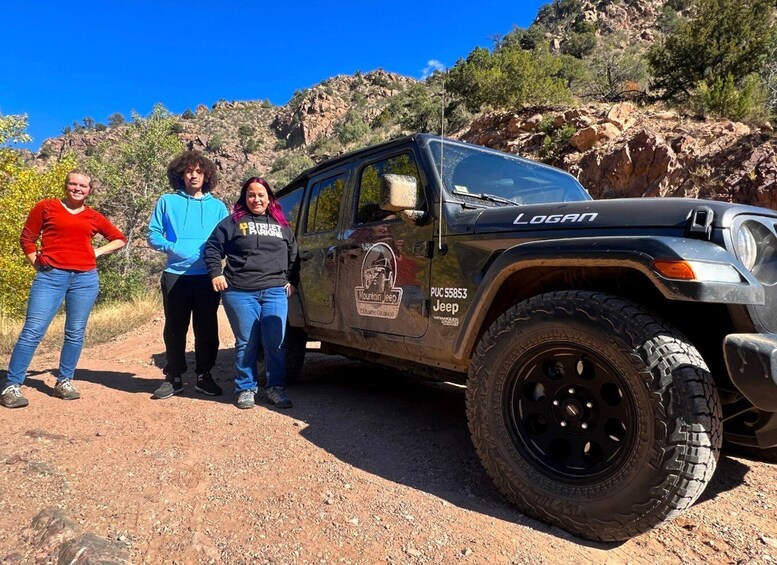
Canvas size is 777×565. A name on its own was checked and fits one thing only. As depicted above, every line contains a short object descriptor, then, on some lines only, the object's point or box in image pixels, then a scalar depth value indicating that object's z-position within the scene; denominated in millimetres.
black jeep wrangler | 1669
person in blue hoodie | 3867
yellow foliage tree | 12281
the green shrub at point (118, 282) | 16356
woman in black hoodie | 3629
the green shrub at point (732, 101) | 12156
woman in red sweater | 3555
